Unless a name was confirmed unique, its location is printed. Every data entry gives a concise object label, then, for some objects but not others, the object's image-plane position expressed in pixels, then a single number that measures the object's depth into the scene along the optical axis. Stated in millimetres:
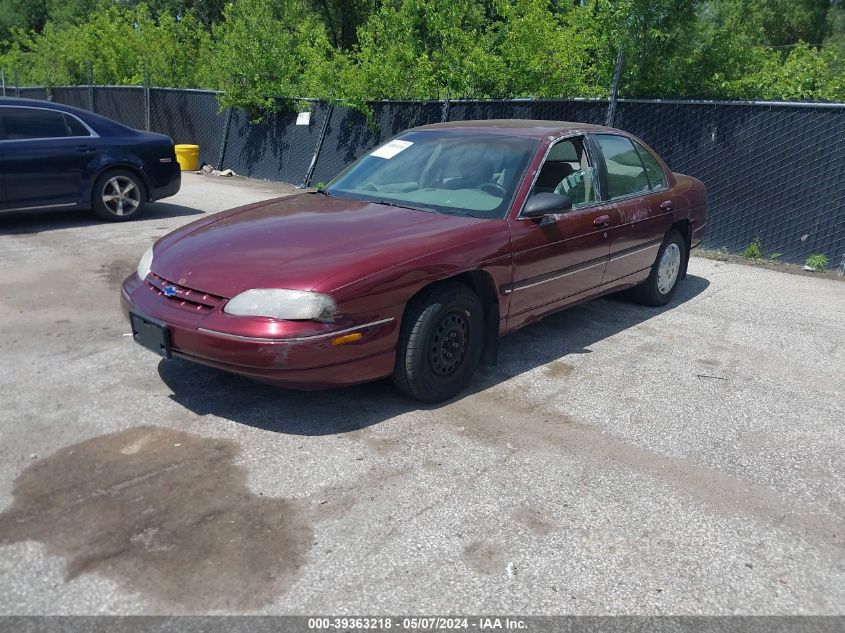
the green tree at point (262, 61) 15156
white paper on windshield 5652
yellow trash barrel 16562
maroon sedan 3848
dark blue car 8805
